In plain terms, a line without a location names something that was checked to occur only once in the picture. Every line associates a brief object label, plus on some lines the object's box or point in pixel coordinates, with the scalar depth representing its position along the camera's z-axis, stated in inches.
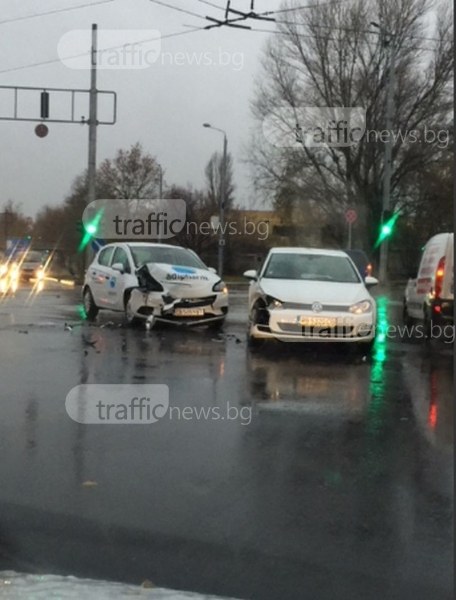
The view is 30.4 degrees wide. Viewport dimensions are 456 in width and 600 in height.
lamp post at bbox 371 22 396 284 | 1153.4
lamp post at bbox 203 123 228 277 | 1253.4
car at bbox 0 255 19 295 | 1179.3
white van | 515.5
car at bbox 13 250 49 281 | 1751.5
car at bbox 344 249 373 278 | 911.7
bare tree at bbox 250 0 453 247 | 1290.6
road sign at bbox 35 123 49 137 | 930.7
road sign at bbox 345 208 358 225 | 1119.0
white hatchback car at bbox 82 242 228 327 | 566.6
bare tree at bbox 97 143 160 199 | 1457.9
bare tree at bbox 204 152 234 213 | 1662.2
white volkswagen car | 448.5
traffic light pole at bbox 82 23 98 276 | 973.2
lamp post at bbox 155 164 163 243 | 1507.1
